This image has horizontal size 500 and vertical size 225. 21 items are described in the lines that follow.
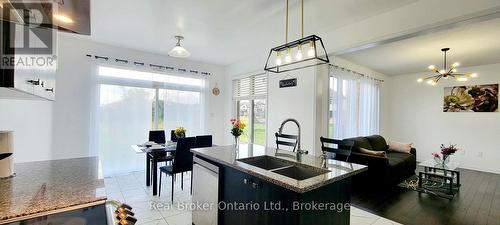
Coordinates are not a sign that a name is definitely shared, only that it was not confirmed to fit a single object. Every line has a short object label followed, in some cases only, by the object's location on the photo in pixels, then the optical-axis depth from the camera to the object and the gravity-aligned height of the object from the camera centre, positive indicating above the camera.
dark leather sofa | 3.57 -0.92
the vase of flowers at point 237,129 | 2.69 -0.20
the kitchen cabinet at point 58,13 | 0.84 +0.53
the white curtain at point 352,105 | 4.25 +0.21
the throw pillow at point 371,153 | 3.67 -0.66
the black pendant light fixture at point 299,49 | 1.90 +0.62
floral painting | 5.05 +0.41
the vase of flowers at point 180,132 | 3.80 -0.35
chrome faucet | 2.22 -0.38
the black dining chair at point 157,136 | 4.27 -0.49
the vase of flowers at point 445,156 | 3.69 -0.73
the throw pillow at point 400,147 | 4.69 -0.73
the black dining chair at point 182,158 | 3.23 -0.70
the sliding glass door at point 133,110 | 4.32 +0.04
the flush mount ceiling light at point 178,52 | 3.33 +0.93
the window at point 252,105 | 5.09 +0.20
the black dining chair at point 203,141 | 3.54 -0.48
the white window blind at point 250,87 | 5.04 +0.64
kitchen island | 1.38 -0.56
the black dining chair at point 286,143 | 2.54 -0.35
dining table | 3.27 -0.59
